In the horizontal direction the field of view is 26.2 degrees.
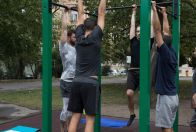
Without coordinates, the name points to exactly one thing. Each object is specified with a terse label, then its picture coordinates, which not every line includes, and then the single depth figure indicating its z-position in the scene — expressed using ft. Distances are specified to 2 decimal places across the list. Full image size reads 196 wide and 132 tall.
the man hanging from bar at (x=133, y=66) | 21.93
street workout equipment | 16.17
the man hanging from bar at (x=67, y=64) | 20.99
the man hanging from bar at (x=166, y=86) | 17.08
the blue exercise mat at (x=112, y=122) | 27.78
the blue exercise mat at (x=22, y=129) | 22.15
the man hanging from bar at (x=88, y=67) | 16.12
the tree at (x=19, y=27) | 57.67
